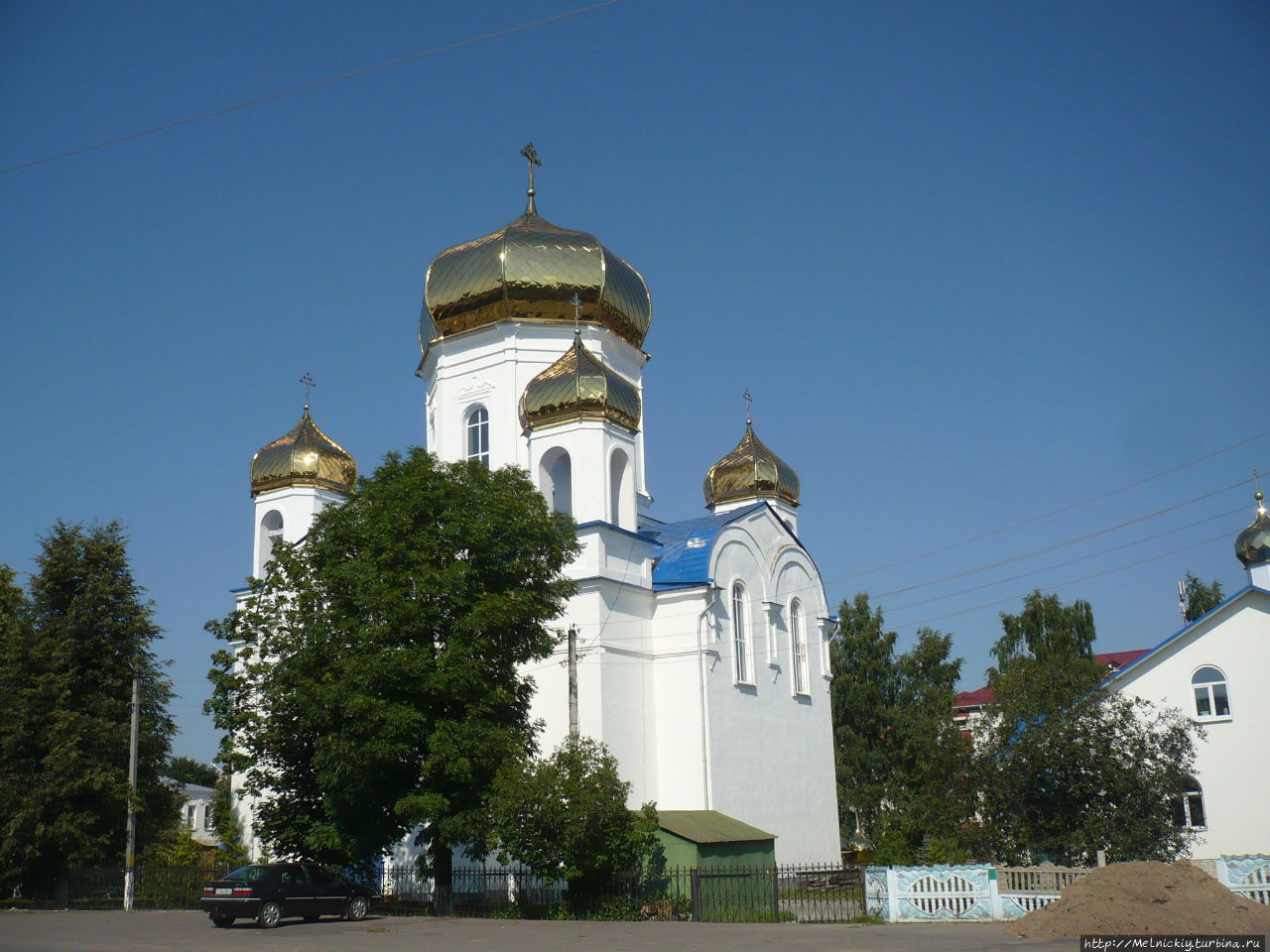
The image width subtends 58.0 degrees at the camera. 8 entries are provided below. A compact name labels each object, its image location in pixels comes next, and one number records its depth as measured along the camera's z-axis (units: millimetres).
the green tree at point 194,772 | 65000
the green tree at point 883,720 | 31797
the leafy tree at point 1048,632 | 36281
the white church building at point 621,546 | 21047
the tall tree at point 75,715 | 21891
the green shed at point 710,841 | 18266
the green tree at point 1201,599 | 41281
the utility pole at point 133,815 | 21281
